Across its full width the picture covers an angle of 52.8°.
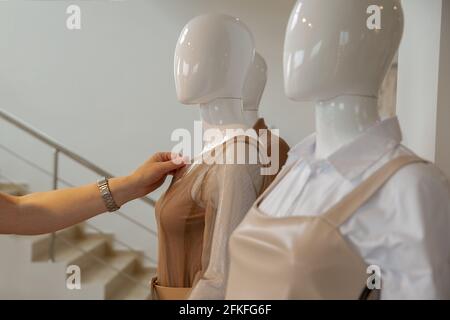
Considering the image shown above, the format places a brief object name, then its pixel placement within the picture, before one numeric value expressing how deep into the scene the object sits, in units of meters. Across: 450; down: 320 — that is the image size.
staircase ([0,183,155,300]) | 3.17
